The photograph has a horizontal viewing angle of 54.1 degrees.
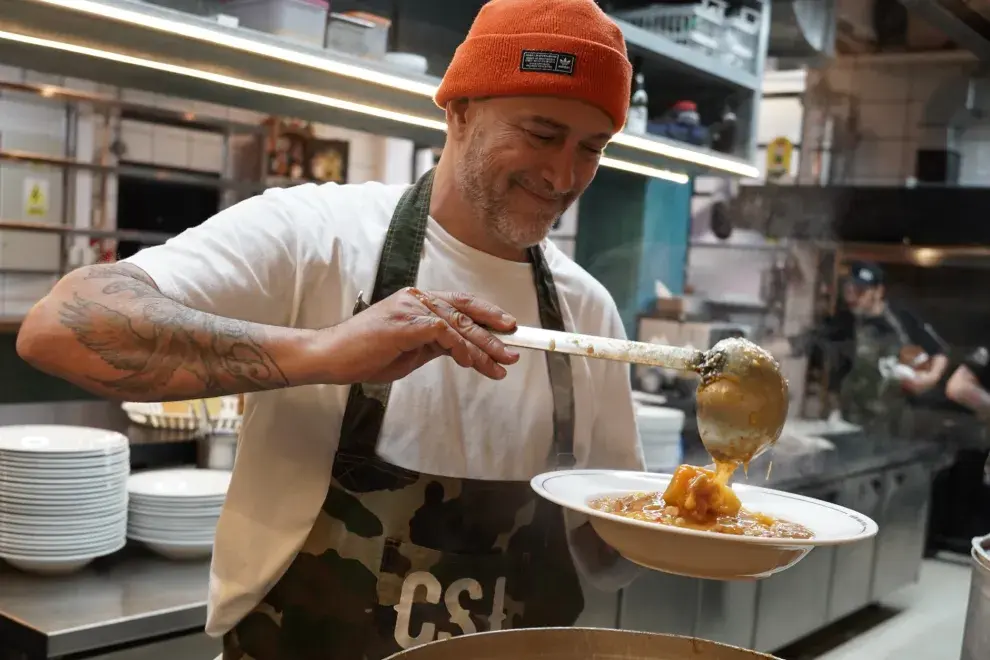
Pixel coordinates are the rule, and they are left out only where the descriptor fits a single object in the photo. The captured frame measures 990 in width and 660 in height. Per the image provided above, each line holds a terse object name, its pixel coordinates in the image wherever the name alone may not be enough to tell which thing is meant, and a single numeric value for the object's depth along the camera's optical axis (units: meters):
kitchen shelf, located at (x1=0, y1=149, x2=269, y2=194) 5.46
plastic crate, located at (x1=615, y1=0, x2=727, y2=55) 3.61
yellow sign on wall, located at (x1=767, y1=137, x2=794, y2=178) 5.25
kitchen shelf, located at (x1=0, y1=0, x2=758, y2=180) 1.79
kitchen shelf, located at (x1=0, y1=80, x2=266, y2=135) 5.45
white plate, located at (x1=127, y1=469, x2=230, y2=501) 2.00
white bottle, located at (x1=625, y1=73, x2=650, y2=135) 3.24
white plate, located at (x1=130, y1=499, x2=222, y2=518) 1.99
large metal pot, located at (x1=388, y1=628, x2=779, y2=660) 0.89
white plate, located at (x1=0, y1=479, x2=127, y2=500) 1.83
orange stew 1.12
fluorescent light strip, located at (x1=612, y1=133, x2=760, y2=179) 3.12
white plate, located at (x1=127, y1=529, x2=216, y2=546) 2.00
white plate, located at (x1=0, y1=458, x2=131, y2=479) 1.83
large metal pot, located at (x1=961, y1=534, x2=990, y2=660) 1.02
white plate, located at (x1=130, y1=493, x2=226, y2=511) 1.98
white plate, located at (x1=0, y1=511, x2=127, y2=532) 1.83
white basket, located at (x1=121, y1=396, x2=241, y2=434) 2.65
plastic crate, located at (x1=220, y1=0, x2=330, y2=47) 2.01
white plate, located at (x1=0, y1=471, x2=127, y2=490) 1.83
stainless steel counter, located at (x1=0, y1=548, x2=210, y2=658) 1.64
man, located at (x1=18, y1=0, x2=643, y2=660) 1.39
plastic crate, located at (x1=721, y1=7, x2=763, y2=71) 3.88
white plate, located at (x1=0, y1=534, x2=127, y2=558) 1.84
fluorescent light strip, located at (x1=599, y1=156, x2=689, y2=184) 3.40
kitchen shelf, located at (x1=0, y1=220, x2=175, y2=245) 5.48
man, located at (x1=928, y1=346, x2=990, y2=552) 4.31
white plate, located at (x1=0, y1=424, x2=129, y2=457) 1.84
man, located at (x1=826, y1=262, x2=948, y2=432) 4.69
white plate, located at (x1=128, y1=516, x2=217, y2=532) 2.00
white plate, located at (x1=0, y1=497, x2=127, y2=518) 1.83
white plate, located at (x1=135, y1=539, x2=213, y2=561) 2.01
